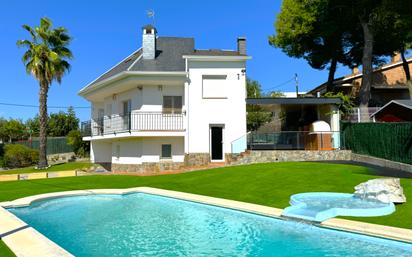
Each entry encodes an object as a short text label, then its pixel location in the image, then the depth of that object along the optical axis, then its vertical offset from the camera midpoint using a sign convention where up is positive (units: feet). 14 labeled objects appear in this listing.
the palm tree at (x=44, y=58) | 94.12 +24.00
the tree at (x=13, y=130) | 214.28 +10.91
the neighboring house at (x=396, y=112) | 72.64 +7.20
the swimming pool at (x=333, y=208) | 31.35 -5.88
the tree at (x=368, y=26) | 89.35 +32.05
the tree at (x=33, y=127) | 216.95 +12.75
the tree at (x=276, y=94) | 195.53 +29.42
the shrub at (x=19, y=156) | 107.24 -2.62
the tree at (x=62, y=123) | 189.48 +13.43
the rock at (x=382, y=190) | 34.19 -4.60
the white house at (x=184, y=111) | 77.20 +7.98
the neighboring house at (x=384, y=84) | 115.65 +21.64
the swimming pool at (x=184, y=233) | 24.57 -7.28
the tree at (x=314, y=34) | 101.14 +33.83
